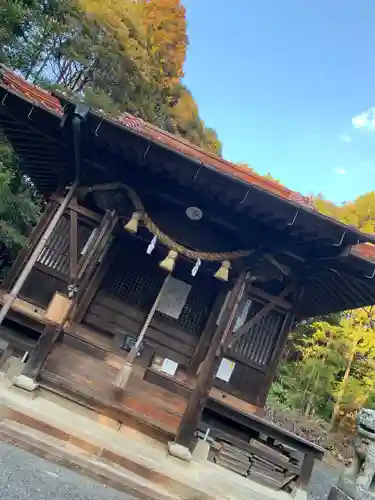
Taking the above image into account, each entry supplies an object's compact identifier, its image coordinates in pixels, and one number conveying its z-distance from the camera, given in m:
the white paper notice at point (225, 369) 7.75
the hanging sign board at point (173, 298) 8.08
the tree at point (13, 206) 12.77
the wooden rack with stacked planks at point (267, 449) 6.88
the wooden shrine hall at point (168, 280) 5.80
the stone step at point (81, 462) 4.29
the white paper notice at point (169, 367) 7.65
